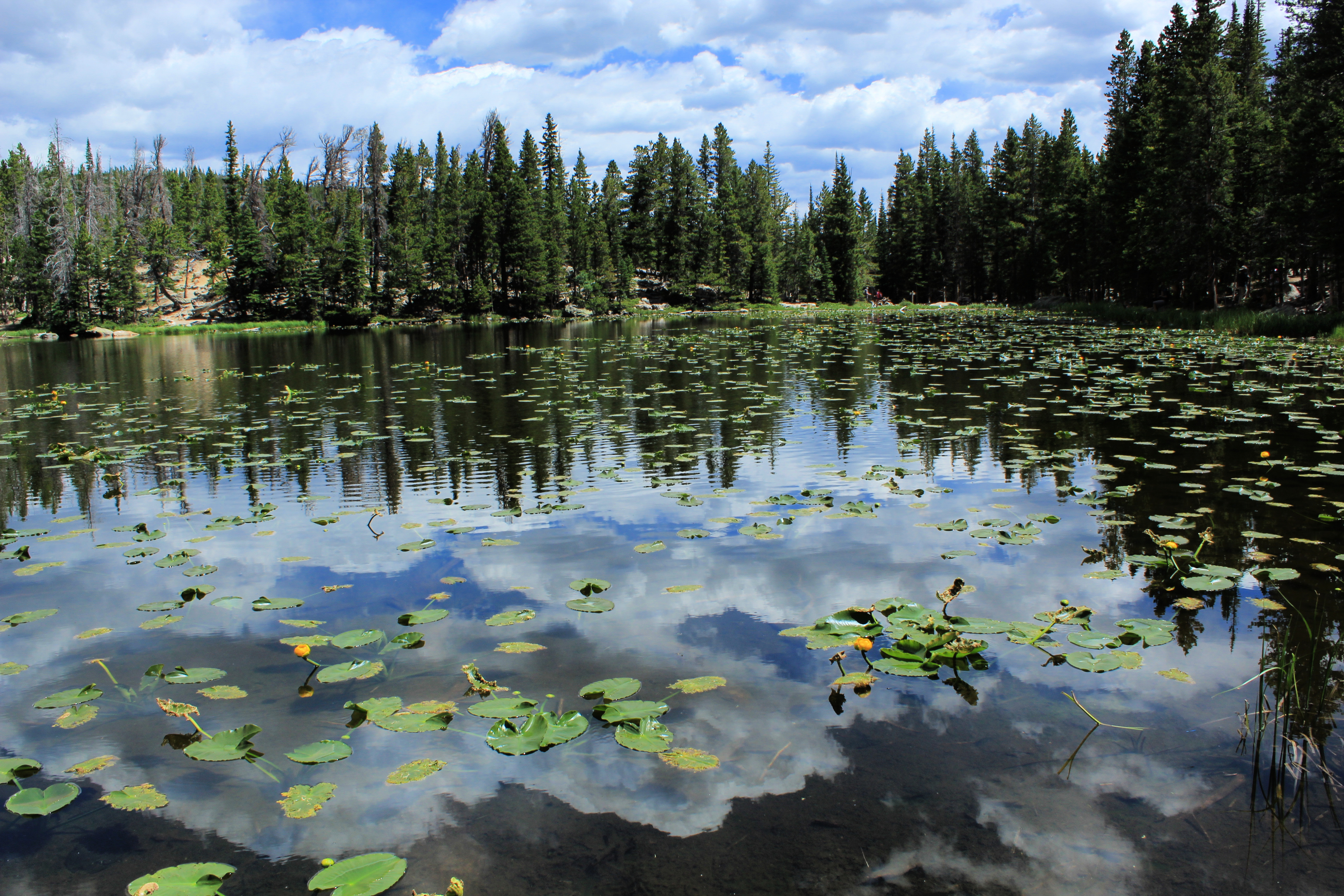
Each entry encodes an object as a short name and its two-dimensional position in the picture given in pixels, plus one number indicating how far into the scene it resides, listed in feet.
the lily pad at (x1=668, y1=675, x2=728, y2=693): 11.98
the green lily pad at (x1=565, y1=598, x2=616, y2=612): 15.03
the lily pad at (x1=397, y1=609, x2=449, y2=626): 14.46
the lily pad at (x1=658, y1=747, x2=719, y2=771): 10.06
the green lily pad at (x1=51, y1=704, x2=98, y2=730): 11.54
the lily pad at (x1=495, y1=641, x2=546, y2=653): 13.42
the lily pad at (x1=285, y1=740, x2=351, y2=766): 10.15
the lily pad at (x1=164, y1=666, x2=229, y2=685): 12.59
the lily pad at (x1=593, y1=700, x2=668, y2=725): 10.91
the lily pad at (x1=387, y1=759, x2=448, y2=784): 9.96
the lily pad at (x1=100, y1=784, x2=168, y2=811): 9.45
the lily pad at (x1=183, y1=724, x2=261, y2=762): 10.36
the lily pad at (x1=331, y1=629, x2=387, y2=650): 13.52
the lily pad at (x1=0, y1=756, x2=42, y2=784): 10.10
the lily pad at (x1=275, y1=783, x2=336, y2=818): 9.34
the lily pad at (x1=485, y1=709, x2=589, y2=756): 10.57
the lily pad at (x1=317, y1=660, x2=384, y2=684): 12.53
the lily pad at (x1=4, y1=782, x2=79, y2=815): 9.35
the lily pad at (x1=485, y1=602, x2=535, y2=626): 14.62
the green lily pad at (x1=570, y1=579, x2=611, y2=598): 15.93
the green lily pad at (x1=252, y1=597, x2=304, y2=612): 15.55
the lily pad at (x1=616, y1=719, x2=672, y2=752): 10.37
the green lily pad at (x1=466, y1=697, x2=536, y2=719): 11.21
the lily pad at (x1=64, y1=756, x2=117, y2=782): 10.39
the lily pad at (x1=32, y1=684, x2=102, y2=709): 12.01
